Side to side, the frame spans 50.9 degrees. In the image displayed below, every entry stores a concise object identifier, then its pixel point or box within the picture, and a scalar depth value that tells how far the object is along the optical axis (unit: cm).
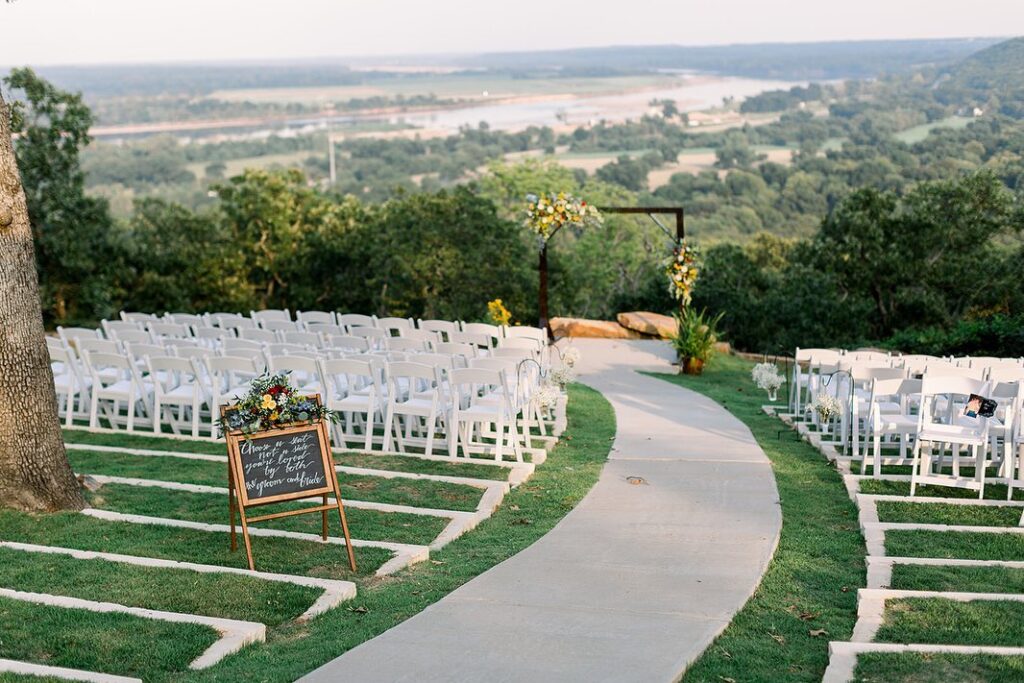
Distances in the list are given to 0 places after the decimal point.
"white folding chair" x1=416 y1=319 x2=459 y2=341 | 1352
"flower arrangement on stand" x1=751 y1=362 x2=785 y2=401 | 1389
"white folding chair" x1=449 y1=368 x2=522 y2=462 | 994
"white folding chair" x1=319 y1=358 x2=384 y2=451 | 1053
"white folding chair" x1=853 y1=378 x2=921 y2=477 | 934
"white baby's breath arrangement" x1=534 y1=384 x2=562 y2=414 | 1096
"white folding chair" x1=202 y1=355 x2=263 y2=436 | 1105
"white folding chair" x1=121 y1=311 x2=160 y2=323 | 1532
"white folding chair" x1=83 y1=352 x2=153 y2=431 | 1148
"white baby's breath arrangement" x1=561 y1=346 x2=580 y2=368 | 1336
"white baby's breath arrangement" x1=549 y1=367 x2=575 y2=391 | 1234
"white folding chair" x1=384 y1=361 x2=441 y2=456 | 1023
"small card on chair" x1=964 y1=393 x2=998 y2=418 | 853
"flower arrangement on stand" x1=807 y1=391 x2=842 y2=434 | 1060
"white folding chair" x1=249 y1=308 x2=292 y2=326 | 1570
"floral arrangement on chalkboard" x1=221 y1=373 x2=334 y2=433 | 723
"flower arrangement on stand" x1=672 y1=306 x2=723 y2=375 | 1778
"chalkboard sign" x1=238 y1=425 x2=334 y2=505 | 713
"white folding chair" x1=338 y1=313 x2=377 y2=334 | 1483
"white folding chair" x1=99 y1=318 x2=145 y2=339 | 1381
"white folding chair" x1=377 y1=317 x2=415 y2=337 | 1422
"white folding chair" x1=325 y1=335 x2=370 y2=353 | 1221
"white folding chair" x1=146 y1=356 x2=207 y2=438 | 1127
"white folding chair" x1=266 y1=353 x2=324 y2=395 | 1090
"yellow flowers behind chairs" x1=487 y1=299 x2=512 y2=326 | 1804
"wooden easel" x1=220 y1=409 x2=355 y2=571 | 704
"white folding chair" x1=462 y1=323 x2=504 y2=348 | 1316
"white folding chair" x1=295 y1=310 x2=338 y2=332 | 1547
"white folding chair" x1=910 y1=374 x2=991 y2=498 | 873
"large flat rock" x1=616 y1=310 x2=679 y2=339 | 2192
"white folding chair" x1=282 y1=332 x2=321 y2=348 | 1302
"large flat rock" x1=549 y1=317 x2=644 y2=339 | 2208
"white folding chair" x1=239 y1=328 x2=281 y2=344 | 1366
